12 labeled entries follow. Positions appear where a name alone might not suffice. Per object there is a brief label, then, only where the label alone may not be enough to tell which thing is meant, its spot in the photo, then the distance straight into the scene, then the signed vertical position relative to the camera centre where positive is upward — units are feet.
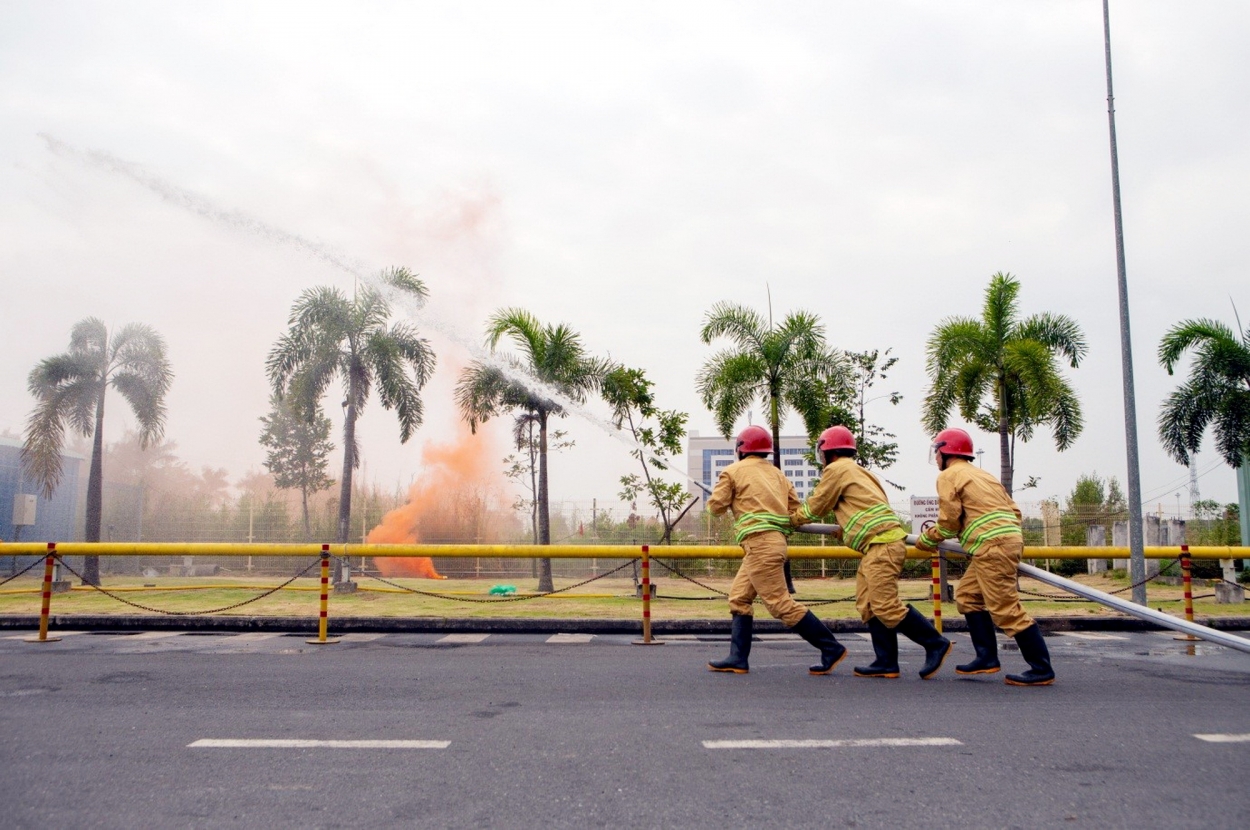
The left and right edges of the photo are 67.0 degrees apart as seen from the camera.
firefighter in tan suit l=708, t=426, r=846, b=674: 22.67 -0.93
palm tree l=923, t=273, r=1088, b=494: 60.29 +9.45
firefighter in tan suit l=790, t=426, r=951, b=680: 22.31 -0.75
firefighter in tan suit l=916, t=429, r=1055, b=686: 21.52 -0.81
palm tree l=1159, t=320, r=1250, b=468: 65.00 +8.66
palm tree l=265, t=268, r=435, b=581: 61.87 +10.54
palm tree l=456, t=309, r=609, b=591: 63.41 +9.37
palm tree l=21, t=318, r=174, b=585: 69.82 +9.30
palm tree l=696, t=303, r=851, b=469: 61.82 +9.38
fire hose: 18.12 -1.89
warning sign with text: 53.67 +0.31
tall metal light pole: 39.99 +4.06
